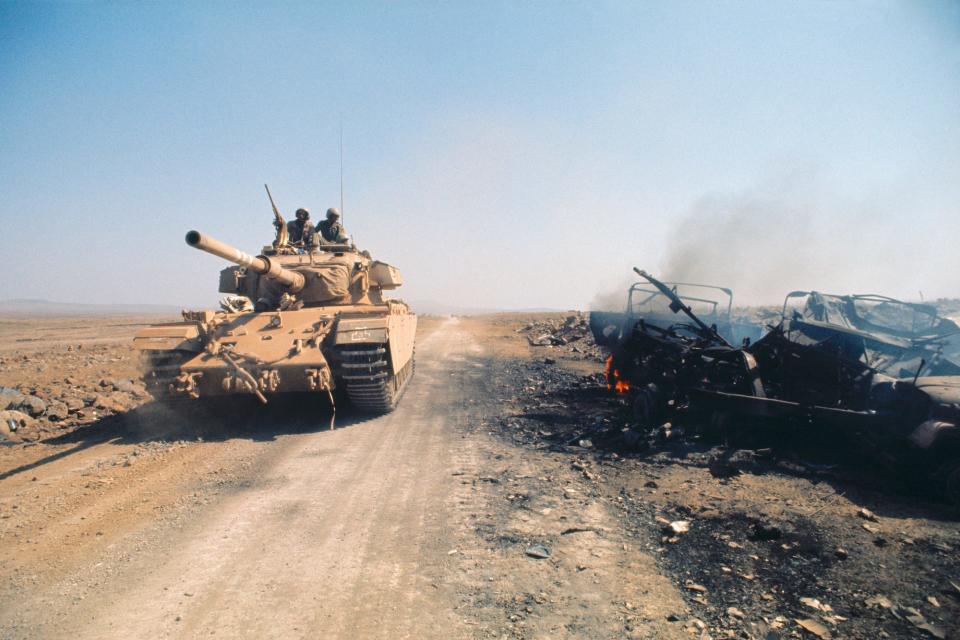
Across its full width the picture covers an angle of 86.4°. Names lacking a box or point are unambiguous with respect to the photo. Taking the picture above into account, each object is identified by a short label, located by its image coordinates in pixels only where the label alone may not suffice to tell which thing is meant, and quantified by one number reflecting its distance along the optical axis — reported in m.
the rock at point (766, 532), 4.06
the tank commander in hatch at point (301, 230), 11.24
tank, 7.36
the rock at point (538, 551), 3.79
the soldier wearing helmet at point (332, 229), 12.02
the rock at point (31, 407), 8.52
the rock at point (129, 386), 10.86
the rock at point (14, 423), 7.58
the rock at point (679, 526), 4.24
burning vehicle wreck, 5.09
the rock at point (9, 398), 8.59
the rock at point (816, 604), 3.12
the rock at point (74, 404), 8.96
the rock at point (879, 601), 3.13
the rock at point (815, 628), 2.87
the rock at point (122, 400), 9.61
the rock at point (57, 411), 8.55
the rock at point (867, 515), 4.32
